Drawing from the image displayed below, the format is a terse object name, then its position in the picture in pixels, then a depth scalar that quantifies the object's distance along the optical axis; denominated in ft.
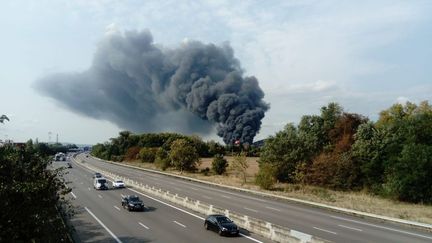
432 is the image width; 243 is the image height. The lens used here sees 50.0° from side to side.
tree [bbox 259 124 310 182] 217.97
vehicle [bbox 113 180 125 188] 192.95
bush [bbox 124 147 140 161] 502.38
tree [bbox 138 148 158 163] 437.58
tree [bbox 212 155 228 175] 273.54
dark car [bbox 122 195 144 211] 121.49
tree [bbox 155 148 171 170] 320.91
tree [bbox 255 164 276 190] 193.47
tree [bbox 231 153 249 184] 222.28
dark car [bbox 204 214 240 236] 84.37
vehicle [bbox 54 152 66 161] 467.36
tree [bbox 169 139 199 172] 287.28
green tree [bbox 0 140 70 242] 38.04
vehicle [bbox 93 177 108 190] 188.85
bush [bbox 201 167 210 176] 284.53
